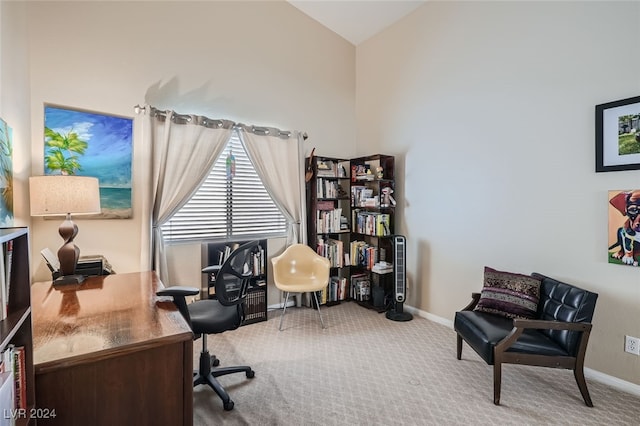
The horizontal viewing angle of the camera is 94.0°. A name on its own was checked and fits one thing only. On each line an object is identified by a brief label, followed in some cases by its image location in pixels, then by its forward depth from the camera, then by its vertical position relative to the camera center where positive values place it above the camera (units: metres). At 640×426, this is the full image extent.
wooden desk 1.05 -0.59
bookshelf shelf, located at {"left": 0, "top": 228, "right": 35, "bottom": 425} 0.92 -0.31
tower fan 3.43 -0.75
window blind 3.21 -0.01
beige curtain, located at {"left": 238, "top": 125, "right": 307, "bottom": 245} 3.54 +0.50
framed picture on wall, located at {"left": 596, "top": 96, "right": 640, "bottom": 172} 2.08 +0.51
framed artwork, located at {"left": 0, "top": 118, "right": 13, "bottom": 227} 1.75 +0.22
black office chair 1.93 -0.72
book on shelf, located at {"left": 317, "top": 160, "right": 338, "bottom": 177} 3.87 +0.52
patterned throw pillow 2.28 -0.70
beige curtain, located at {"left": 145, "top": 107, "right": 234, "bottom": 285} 2.87 +0.52
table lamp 1.99 +0.05
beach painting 2.49 +0.52
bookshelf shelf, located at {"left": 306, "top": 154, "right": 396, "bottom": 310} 3.75 -0.15
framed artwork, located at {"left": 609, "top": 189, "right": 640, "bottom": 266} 2.06 -0.15
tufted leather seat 1.95 -0.90
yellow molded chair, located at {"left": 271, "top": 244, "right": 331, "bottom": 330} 3.26 -0.72
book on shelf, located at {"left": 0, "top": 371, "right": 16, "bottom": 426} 0.75 -0.50
